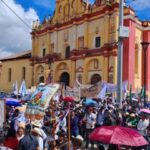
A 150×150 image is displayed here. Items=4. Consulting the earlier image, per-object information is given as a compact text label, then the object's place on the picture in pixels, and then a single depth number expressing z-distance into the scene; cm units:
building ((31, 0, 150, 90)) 2199
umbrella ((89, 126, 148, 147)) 486
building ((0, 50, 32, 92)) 3083
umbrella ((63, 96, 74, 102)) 1304
